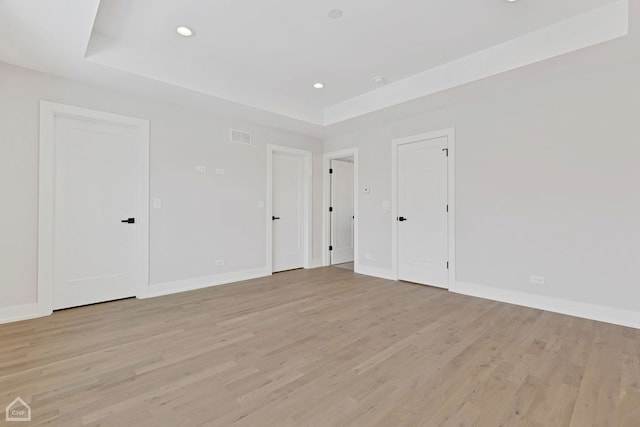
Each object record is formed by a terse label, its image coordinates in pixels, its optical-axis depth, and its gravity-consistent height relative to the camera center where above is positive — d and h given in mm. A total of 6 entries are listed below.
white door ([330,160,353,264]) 6305 +73
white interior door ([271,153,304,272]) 5496 +70
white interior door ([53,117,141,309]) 3416 +39
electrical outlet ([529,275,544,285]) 3502 -756
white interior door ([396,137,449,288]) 4408 +41
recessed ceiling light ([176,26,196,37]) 2846 +1789
